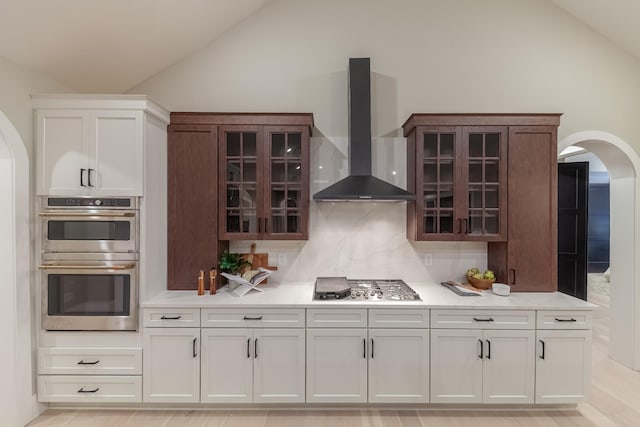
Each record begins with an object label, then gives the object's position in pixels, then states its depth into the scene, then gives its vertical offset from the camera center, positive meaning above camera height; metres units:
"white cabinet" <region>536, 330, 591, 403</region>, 2.51 -1.19
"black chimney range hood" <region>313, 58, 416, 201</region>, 2.83 +0.75
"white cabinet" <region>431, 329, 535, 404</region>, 2.52 -1.21
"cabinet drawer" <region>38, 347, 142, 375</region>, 2.51 -1.18
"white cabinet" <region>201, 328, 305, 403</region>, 2.53 -1.22
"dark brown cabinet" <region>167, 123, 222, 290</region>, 2.88 +0.19
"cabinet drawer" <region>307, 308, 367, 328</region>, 2.54 -0.84
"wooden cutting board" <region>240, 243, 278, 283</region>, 3.18 -0.48
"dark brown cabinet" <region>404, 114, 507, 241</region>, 2.84 +0.28
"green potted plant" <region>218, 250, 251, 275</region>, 2.88 -0.48
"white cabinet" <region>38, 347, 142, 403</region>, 2.51 -1.29
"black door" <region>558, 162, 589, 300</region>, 4.10 -0.19
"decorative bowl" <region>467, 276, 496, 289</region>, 2.96 -0.66
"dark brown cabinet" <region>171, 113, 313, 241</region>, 2.86 +0.34
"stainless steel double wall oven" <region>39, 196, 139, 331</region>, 2.49 -0.41
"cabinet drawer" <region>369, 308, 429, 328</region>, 2.53 -0.83
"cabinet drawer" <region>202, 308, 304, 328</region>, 2.54 -0.84
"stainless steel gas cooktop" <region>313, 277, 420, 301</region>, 2.62 -0.69
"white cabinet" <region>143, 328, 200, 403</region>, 2.53 -1.23
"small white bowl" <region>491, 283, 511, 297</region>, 2.75 -0.67
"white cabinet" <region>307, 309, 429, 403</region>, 2.53 -1.18
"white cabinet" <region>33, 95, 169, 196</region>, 2.50 +0.52
